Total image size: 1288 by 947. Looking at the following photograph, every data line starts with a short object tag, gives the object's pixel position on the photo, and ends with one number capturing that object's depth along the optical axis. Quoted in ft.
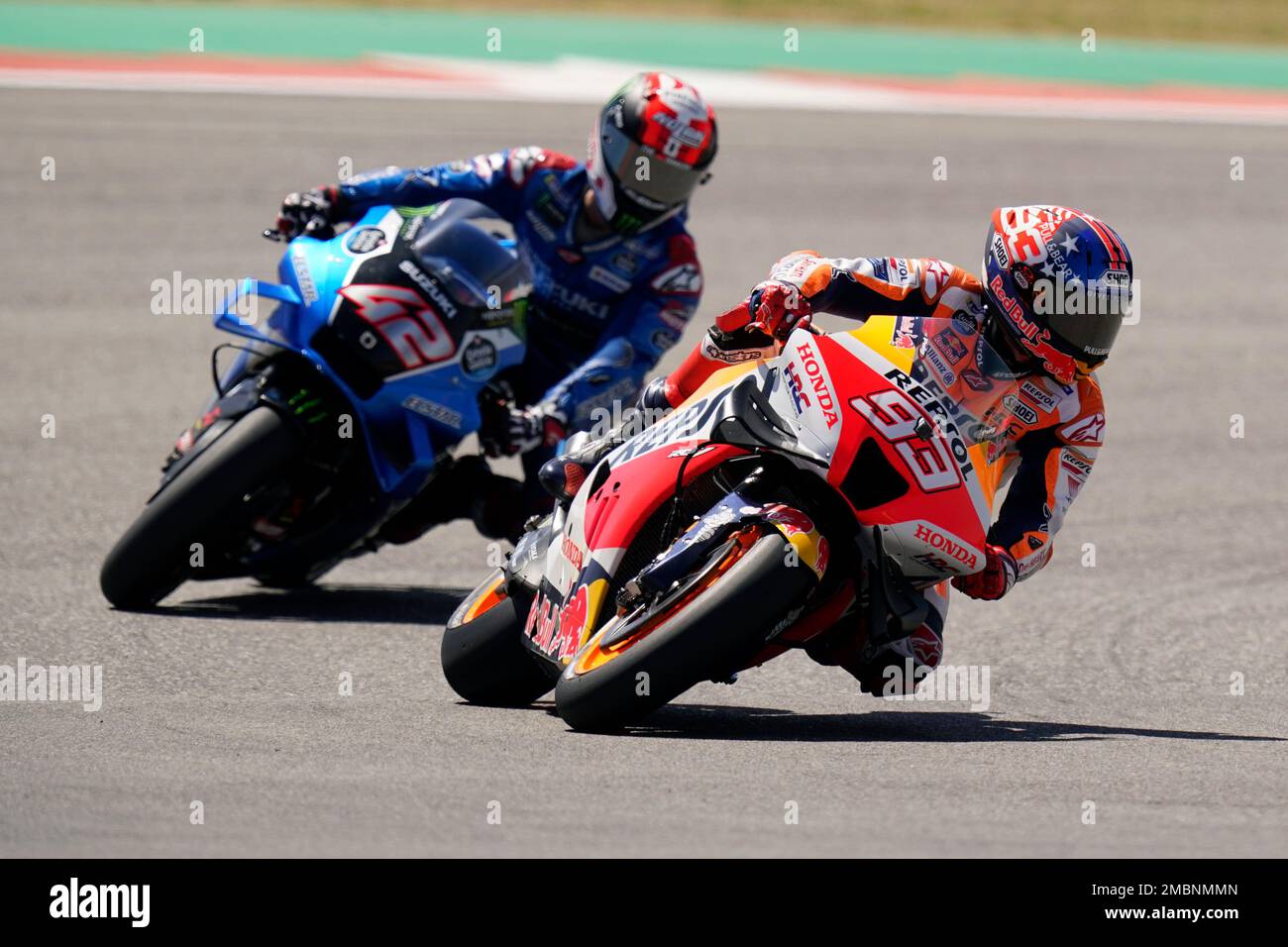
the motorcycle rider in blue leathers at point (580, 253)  53.36
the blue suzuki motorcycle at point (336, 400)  49.62
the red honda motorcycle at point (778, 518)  37.22
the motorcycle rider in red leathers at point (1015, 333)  39.17
